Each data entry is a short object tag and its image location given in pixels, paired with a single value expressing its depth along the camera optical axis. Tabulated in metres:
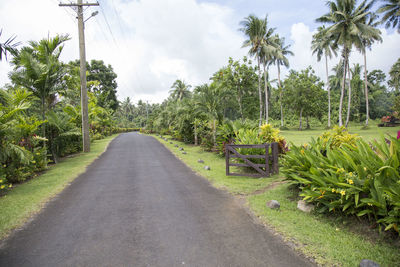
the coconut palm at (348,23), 24.72
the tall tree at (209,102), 15.20
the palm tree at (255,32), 26.72
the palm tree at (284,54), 42.35
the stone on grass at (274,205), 4.91
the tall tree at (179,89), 49.25
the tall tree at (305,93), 38.03
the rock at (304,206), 4.65
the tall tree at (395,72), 37.53
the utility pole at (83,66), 14.58
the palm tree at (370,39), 27.01
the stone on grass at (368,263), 2.81
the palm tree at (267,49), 27.47
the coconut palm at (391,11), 26.91
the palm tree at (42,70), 10.76
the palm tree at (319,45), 29.15
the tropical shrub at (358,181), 3.48
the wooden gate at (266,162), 7.74
